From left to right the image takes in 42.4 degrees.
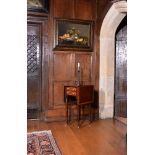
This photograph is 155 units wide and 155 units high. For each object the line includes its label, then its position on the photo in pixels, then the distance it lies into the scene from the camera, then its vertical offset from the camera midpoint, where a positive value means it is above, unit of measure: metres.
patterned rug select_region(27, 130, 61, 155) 2.73 -1.04
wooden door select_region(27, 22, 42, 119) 4.36 +0.14
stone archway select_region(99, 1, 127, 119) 4.60 +0.03
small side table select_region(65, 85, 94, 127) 3.93 -0.42
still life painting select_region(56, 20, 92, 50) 4.36 +0.89
